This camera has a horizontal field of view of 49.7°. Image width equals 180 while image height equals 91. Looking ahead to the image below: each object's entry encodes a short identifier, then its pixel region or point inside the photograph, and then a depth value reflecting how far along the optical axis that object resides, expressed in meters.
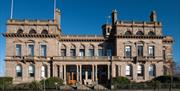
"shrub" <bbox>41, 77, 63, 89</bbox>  30.92
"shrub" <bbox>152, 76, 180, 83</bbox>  32.15
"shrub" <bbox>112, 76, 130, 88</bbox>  30.74
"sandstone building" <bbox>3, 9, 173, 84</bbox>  34.74
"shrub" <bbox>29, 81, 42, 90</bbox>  28.87
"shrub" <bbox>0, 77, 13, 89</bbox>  28.95
